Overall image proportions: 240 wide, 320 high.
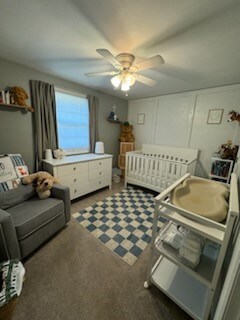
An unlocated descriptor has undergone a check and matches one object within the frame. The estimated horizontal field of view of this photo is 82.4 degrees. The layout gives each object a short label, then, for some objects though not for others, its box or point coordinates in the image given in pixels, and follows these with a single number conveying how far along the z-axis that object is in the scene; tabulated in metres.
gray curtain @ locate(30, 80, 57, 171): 2.25
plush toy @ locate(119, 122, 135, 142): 3.85
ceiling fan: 1.53
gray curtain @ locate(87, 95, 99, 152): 3.07
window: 2.70
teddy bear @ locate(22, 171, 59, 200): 1.75
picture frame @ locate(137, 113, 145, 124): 3.87
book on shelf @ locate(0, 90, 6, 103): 1.87
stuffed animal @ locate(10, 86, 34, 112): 1.99
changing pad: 0.92
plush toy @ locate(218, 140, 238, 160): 2.54
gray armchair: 1.18
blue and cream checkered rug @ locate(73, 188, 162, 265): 1.62
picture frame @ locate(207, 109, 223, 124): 2.77
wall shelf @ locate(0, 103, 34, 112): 1.90
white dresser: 2.23
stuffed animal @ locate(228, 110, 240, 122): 2.52
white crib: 2.58
